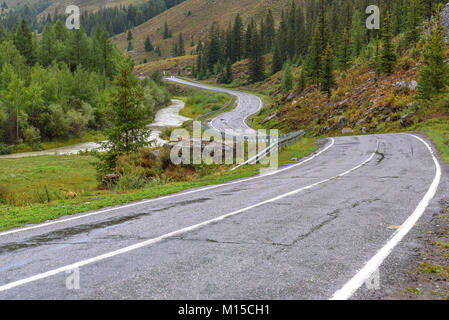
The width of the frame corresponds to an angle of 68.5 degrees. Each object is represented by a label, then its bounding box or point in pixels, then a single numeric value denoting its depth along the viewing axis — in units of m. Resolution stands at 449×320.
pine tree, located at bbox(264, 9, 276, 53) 114.35
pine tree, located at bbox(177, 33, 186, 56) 162.12
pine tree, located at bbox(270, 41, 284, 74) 91.53
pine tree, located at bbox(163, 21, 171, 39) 195.50
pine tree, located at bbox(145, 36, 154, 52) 183.12
